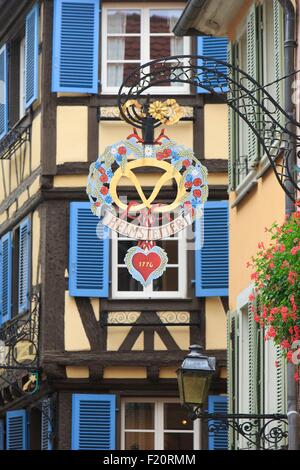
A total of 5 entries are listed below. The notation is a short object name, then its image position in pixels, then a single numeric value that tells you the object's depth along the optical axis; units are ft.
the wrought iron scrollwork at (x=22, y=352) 71.46
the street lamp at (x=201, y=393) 44.91
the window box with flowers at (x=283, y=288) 37.96
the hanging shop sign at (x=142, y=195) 45.96
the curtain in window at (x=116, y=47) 73.41
